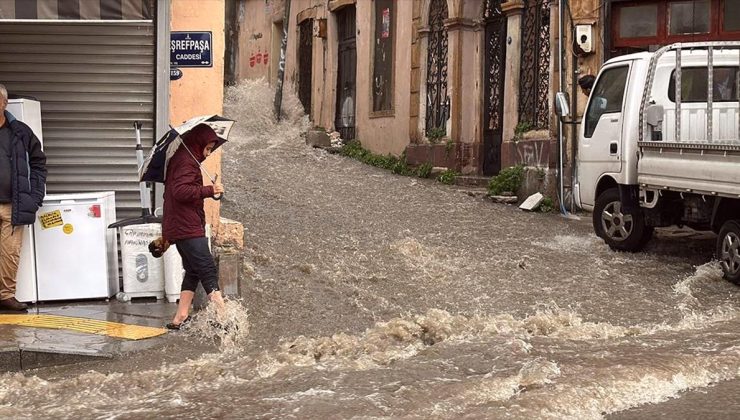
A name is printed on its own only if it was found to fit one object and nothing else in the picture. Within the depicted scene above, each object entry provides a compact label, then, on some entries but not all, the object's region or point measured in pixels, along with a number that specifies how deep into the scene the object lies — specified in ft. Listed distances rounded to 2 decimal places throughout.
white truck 30.94
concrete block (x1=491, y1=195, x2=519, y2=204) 49.90
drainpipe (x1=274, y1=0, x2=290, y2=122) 85.76
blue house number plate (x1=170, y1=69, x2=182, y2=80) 30.14
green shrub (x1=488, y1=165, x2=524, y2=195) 50.55
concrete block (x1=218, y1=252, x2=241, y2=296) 27.53
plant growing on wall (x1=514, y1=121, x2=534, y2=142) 50.67
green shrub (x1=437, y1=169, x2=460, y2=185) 57.31
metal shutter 29.63
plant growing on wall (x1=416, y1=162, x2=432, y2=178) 60.18
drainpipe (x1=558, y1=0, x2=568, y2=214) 47.01
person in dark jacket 25.59
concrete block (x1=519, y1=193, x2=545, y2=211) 47.91
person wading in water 23.79
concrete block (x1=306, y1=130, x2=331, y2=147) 74.18
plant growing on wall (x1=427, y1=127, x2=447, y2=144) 59.57
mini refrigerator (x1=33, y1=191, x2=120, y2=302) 27.02
